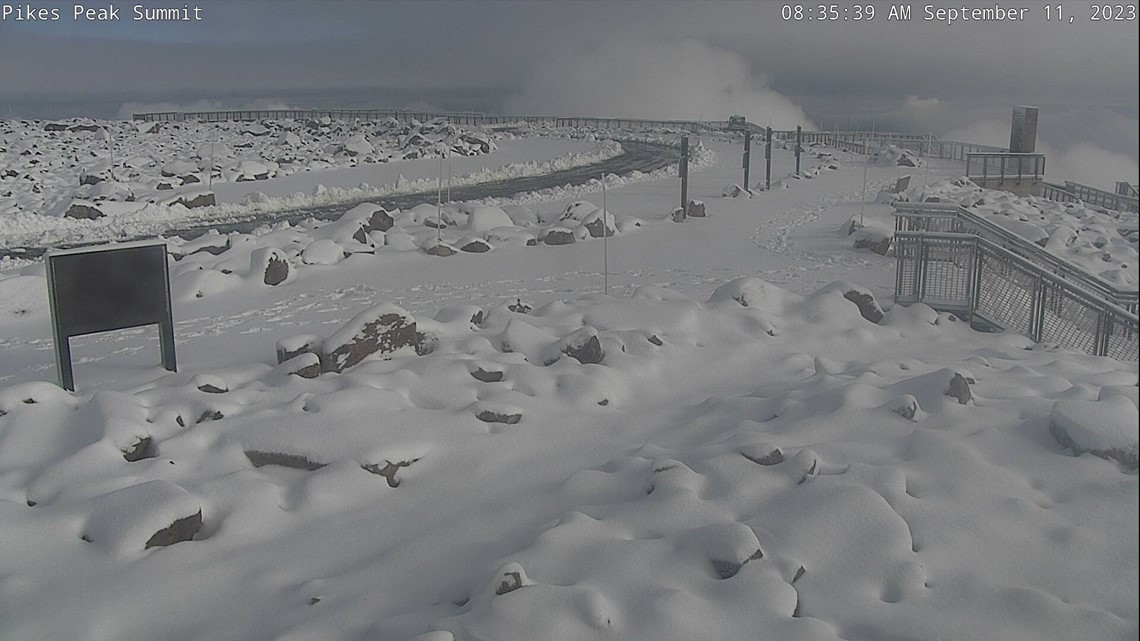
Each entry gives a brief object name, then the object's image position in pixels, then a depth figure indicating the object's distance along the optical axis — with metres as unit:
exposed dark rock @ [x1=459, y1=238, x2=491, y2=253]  9.58
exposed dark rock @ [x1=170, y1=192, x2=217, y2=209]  14.10
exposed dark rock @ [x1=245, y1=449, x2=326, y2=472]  3.94
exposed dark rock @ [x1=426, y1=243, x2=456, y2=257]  9.34
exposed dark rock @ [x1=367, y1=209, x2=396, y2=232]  10.56
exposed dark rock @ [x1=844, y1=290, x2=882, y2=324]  6.21
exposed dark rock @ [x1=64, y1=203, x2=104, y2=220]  12.37
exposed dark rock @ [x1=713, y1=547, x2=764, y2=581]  2.82
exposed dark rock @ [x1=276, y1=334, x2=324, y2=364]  5.14
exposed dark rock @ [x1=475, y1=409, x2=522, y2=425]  4.31
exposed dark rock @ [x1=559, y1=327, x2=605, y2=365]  5.16
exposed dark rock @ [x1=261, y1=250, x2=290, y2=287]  8.02
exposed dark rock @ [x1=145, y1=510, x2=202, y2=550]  3.31
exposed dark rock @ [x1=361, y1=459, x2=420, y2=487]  3.83
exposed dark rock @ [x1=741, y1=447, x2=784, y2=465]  3.54
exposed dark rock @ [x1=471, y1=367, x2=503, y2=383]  4.88
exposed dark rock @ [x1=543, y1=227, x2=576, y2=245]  10.05
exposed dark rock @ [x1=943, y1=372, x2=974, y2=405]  3.99
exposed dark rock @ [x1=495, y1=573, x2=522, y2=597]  2.72
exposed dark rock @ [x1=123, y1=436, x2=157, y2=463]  4.02
